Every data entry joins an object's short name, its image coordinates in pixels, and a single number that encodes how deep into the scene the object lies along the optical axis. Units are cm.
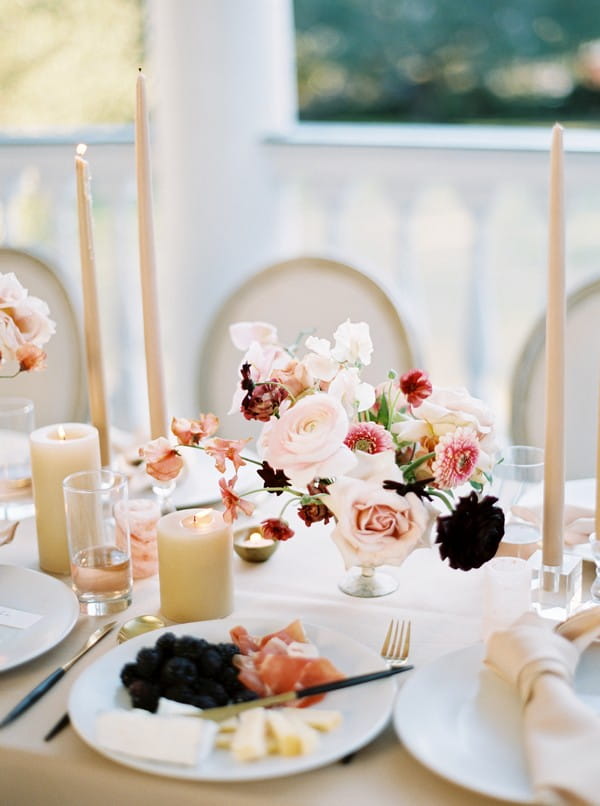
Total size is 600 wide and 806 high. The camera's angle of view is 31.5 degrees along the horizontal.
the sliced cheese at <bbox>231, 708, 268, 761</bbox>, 83
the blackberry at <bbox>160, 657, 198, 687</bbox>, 91
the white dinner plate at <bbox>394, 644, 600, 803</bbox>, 81
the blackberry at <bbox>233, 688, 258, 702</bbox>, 90
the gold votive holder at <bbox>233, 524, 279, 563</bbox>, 128
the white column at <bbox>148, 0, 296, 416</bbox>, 261
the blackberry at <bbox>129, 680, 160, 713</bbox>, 91
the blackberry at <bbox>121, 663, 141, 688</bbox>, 93
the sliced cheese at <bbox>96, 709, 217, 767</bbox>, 83
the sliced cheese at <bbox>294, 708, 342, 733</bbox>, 88
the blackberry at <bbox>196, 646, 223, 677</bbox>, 92
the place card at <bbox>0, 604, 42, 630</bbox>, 110
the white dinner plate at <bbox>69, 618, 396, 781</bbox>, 82
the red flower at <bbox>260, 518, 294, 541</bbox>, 105
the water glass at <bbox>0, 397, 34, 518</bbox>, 144
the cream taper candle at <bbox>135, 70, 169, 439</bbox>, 120
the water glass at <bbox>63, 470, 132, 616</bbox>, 114
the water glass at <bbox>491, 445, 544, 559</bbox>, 122
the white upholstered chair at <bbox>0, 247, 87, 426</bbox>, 214
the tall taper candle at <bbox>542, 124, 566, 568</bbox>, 101
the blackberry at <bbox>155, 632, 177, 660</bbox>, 93
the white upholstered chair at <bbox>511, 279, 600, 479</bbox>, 183
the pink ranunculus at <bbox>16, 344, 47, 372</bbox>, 121
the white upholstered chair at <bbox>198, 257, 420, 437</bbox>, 199
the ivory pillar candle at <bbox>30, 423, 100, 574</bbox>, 125
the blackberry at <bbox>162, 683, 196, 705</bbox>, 90
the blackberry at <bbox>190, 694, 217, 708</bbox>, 90
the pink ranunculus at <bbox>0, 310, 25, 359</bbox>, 119
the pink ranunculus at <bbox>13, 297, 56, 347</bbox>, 122
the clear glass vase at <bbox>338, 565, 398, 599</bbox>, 118
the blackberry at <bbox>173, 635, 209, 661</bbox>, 92
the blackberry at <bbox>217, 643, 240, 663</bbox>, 94
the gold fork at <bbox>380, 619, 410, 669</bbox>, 102
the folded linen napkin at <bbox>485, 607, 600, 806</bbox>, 76
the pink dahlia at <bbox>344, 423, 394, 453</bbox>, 105
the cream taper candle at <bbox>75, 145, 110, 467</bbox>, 127
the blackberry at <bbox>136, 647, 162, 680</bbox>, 92
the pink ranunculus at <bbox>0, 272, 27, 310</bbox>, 121
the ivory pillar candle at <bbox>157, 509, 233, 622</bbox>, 110
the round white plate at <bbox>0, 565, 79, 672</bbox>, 104
